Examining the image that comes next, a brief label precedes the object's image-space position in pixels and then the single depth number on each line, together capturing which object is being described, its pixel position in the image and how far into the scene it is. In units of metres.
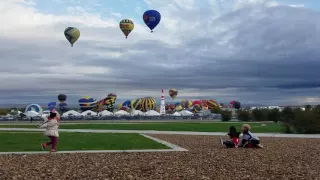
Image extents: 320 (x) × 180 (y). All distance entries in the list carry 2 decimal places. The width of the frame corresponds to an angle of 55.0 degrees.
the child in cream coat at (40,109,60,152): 12.03
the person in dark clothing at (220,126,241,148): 13.27
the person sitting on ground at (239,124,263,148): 13.22
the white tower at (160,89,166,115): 76.67
